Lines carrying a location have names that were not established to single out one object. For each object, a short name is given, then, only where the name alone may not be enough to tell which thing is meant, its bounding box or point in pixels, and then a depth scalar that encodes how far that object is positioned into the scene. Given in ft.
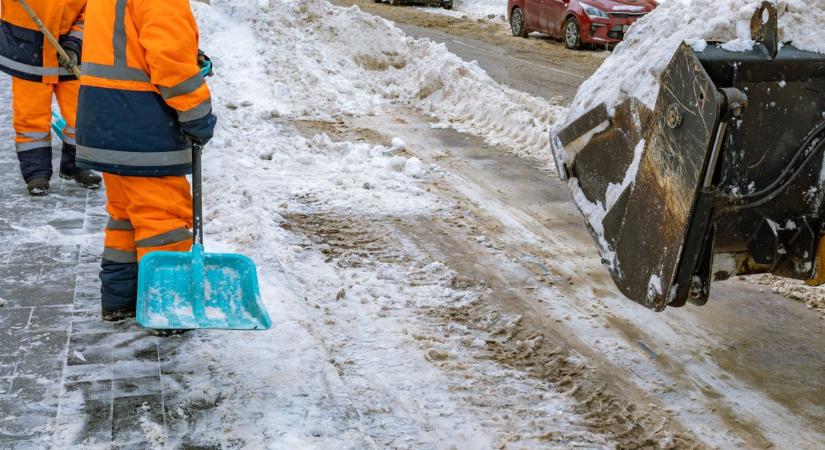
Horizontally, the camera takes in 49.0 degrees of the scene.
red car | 51.03
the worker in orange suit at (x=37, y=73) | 19.45
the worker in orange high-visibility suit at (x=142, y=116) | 12.48
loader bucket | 11.55
